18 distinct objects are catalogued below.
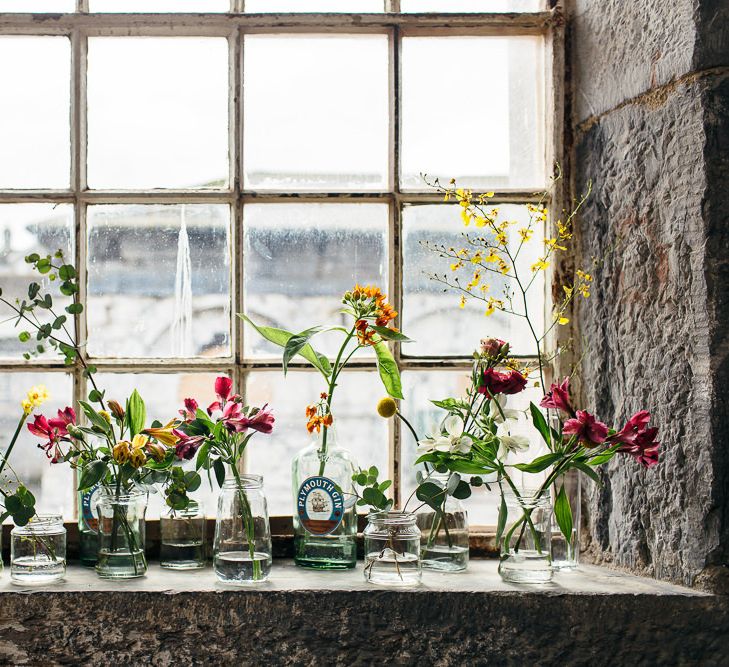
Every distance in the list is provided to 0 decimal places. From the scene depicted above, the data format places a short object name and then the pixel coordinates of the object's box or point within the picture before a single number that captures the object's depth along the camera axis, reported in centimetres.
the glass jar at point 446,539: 143
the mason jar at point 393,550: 134
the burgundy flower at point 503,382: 136
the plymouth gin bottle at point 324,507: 143
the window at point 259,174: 159
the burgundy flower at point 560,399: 134
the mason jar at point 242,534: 135
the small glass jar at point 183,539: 146
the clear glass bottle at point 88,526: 144
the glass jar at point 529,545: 135
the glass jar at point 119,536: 138
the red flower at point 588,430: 128
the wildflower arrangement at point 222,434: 137
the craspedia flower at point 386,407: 145
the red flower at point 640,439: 125
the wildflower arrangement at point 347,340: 142
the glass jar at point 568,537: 144
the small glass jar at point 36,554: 136
